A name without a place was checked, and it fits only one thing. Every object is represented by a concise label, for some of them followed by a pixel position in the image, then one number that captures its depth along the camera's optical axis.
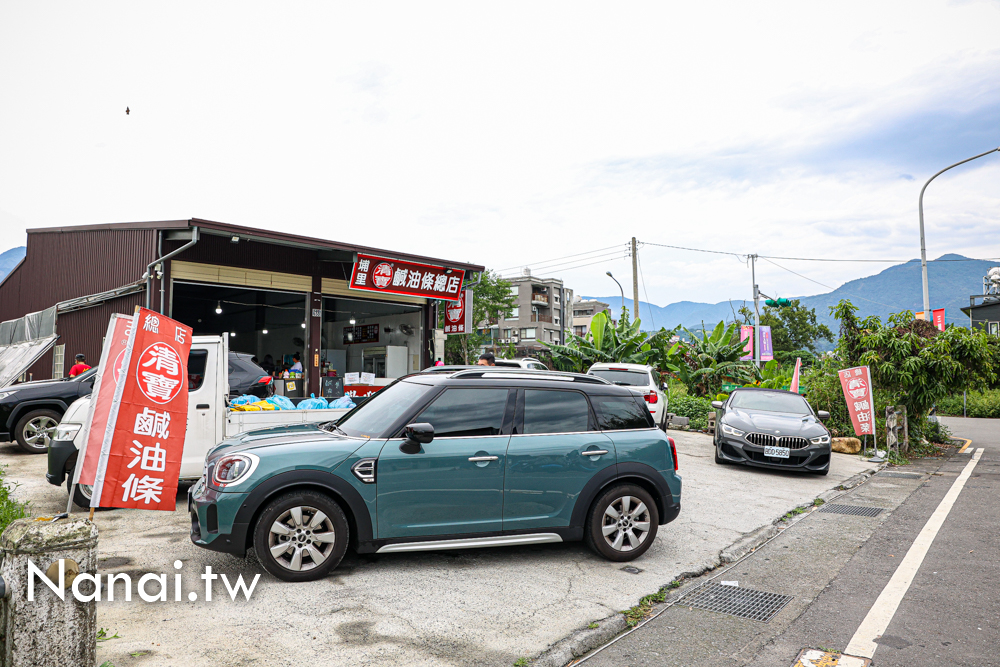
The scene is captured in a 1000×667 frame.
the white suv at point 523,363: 15.93
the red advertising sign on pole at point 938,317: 22.34
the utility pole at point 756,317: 23.47
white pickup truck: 6.89
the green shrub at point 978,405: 27.77
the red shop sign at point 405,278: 16.70
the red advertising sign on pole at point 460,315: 19.53
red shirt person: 13.70
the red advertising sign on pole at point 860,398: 13.34
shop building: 14.59
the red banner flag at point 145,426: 4.71
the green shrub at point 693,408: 17.82
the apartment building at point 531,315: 83.56
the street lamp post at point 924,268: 18.73
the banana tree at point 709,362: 21.17
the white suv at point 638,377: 13.76
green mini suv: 4.64
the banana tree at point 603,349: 21.42
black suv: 10.52
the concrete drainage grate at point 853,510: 8.00
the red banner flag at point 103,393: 4.60
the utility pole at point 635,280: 31.46
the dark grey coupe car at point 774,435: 10.44
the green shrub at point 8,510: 4.51
